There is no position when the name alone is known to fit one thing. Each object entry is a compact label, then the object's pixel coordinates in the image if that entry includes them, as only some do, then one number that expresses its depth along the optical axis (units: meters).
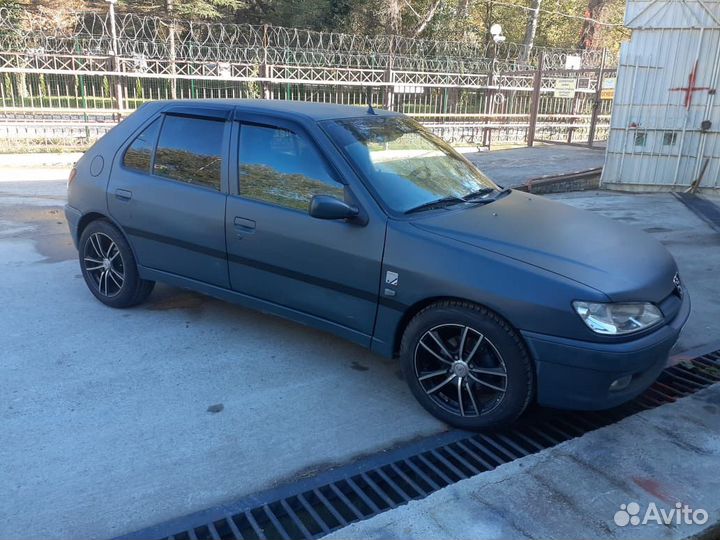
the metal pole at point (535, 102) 16.45
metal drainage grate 2.62
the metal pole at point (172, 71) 16.80
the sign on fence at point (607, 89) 13.68
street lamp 19.75
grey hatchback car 3.04
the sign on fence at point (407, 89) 18.92
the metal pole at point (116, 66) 15.91
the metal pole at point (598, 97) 14.83
